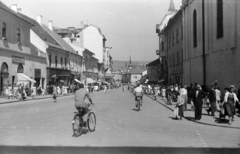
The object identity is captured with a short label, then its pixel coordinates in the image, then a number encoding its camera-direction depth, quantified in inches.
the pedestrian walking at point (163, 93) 1128.2
